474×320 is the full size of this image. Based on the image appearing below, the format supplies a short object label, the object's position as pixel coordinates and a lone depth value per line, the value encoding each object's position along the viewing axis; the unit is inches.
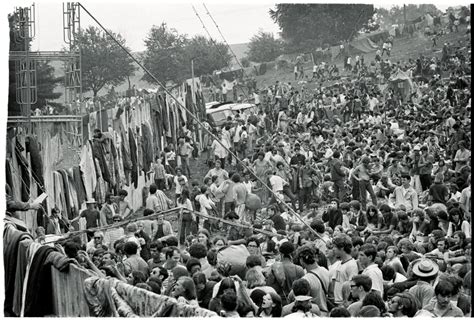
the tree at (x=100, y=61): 1697.8
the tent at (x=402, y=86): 1301.7
